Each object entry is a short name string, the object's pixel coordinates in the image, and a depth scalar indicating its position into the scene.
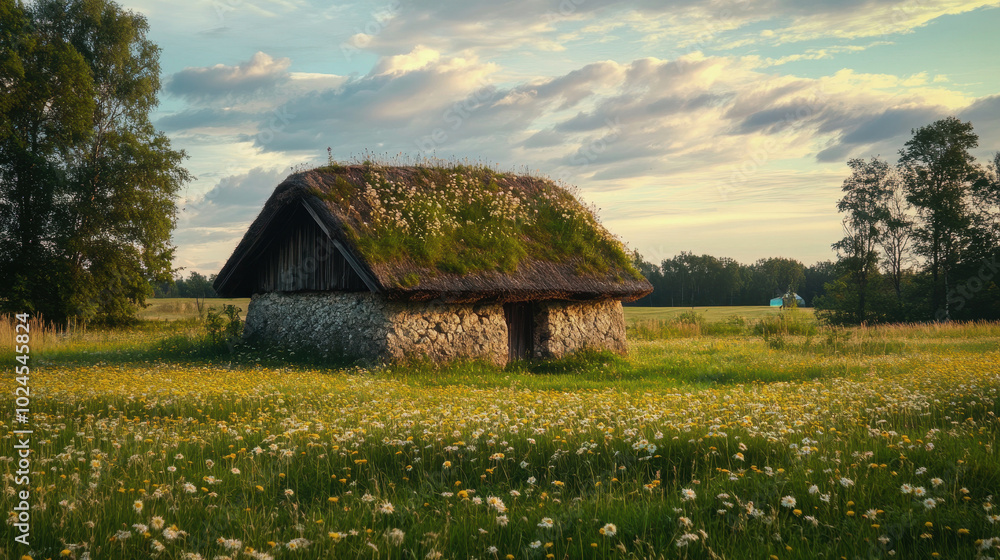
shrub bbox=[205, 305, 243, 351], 18.69
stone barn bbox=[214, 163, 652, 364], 14.73
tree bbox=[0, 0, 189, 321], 24.91
